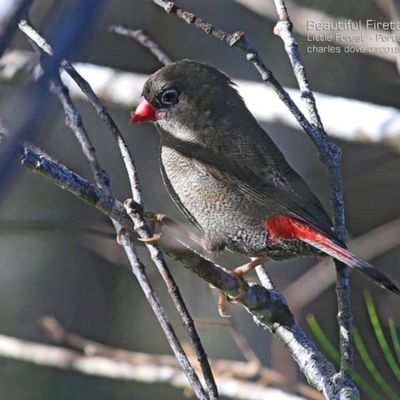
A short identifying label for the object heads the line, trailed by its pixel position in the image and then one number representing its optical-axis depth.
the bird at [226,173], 6.57
